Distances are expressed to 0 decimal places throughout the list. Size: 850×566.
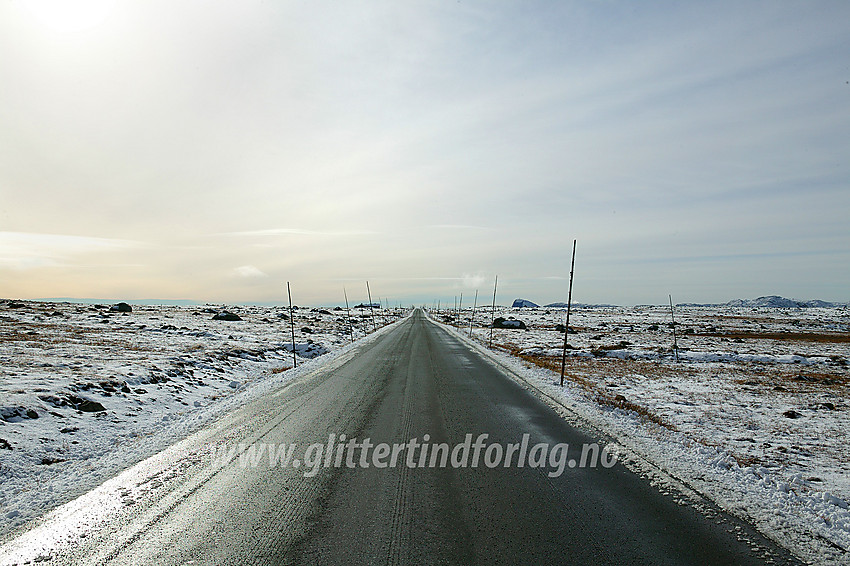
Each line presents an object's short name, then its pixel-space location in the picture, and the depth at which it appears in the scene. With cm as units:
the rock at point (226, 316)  5861
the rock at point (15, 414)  884
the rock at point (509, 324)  6672
